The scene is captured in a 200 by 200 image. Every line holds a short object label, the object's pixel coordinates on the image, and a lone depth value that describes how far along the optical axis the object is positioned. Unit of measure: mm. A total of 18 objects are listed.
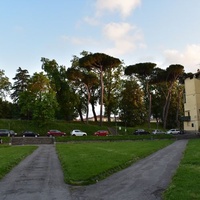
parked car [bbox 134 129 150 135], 43948
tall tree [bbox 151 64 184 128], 48117
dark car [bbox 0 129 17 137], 38598
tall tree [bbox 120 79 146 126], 55908
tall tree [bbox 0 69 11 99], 52067
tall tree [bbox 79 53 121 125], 45747
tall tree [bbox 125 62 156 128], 47616
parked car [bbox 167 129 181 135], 45025
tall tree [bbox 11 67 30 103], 61376
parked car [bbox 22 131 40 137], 40302
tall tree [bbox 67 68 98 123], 48983
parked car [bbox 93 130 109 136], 42467
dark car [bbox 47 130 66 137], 41328
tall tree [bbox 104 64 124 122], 55589
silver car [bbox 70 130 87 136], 42079
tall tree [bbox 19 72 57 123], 44403
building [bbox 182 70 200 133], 44882
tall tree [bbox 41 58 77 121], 52764
